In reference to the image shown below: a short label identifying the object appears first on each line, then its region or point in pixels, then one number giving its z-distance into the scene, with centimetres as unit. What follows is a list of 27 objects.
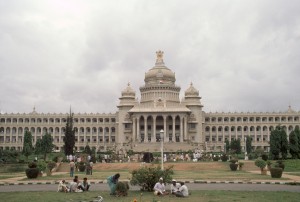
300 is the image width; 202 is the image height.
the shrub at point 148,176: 2170
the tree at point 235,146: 8034
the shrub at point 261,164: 3734
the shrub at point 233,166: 4219
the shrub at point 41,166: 3506
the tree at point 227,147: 8342
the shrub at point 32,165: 3372
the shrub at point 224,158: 5500
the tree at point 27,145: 6594
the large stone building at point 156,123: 9038
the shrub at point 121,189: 1989
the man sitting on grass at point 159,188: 2030
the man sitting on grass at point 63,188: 2214
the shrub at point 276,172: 3222
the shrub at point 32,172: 3253
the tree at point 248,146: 8256
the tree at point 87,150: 6830
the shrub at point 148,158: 5434
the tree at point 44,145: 7001
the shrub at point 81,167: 4218
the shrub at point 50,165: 3734
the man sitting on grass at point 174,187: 2033
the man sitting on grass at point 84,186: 2242
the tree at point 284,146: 5375
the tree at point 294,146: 5322
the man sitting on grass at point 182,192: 1975
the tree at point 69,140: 5812
